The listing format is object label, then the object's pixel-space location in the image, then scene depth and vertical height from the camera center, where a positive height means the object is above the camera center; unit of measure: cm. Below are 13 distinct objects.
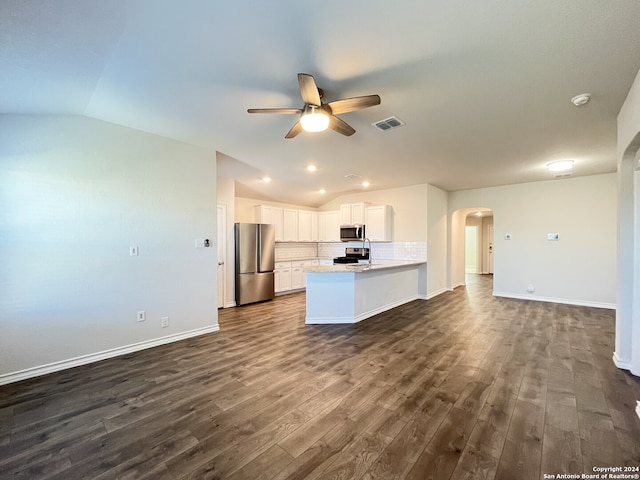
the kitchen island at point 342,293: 438 -92
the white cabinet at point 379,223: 638 +42
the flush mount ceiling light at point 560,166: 434 +128
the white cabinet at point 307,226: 742 +39
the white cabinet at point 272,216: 648 +58
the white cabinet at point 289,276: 665 -97
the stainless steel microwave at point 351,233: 652 +17
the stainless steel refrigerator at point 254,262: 568 -51
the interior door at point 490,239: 1077 +5
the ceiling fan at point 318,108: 211 +116
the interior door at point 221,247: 549 -17
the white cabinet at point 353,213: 667 +69
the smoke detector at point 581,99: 246 +136
